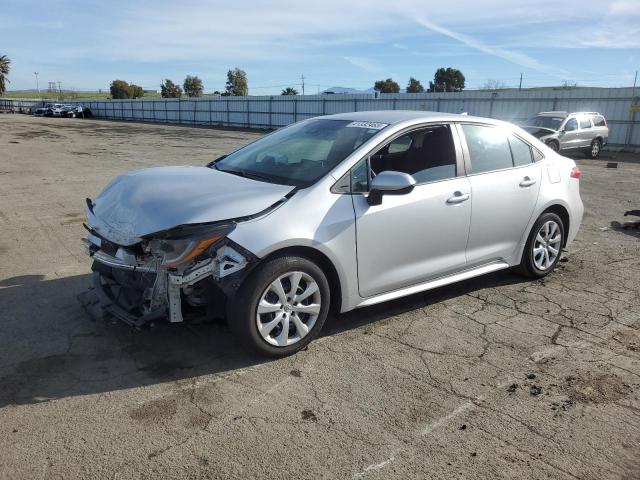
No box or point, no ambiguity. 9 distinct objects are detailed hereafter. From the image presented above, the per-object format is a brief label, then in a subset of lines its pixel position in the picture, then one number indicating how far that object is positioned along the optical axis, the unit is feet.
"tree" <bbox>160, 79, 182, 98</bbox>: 330.13
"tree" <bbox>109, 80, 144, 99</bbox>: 337.93
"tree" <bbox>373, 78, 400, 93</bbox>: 259.39
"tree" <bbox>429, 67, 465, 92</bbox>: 254.47
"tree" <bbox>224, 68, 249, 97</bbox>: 298.15
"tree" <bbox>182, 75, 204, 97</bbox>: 334.03
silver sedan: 11.47
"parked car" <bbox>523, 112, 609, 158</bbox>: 59.88
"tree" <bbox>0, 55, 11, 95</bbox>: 317.42
